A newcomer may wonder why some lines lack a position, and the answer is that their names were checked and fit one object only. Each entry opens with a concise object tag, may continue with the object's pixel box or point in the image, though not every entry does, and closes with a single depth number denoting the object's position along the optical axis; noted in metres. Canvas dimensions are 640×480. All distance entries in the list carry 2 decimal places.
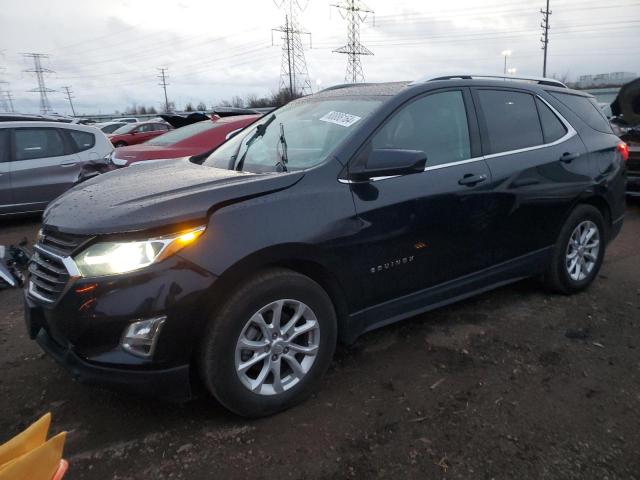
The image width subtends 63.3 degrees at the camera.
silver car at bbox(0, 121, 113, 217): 7.33
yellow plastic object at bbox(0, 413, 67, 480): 1.47
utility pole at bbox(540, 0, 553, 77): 42.73
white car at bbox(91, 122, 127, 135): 25.87
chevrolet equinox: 2.31
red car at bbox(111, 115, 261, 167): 6.69
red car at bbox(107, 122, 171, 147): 17.28
